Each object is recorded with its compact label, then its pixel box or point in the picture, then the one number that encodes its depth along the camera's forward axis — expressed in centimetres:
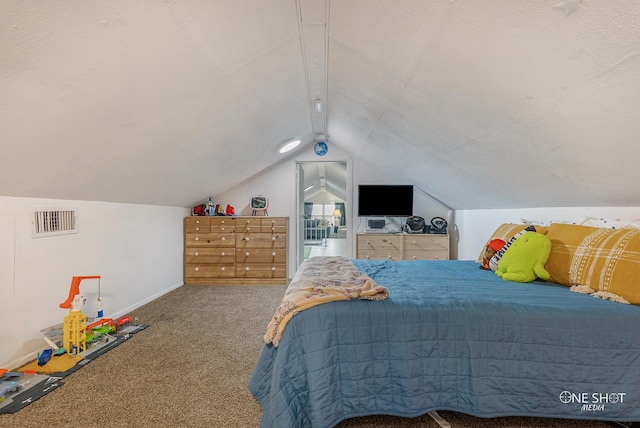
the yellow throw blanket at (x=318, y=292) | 143
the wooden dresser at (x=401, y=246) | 420
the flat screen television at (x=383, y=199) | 445
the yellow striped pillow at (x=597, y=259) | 150
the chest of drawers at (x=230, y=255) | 431
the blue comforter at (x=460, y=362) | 132
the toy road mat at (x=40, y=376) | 162
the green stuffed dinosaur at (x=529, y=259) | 195
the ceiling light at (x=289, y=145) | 409
